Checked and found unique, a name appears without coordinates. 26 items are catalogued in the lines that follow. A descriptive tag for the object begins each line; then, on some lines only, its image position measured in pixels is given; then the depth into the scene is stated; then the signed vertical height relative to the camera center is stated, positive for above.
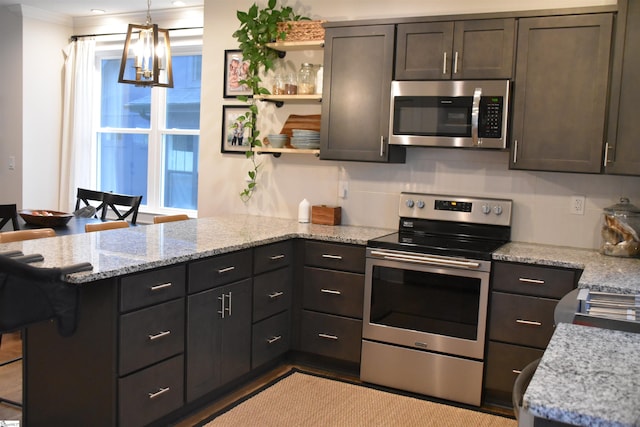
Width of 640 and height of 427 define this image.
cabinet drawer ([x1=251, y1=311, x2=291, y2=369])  3.56 -1.03
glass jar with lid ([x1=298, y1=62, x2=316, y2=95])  4.20 +0.57
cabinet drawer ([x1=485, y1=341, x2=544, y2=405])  3.30 -1.01
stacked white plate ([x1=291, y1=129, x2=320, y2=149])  4.17 +0.17
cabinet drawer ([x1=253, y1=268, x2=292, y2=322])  3.54 -0.75
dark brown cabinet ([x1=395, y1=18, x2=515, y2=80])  3.50 +0.70
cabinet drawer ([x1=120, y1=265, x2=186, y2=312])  2.57 -0.56
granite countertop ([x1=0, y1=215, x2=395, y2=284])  2.60 -0.42
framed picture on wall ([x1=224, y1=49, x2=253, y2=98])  4.58 +0.65
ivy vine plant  4.25 +0.83
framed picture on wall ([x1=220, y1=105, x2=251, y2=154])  4.60 +0.23
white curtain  6.09 +0.35
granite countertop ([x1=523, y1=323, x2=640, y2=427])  1.18 -0.44
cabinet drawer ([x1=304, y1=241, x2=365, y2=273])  3.70 -0.53
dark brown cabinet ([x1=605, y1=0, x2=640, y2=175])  3.19 +0.43
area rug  3.15 -1.27
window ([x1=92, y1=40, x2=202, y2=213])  5.83 +0.21
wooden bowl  4.27 -0.45
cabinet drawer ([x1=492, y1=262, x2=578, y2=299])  3.19 -0.54
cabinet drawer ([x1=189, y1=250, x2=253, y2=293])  3.00 -0.55
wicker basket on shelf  4.10 +0.89
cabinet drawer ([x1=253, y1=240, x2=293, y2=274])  3.51 -0.54
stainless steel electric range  3.39 -0.76
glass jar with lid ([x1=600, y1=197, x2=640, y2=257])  3.36 -0.27
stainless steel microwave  3.49 +0.34
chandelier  3.70 +0.61
